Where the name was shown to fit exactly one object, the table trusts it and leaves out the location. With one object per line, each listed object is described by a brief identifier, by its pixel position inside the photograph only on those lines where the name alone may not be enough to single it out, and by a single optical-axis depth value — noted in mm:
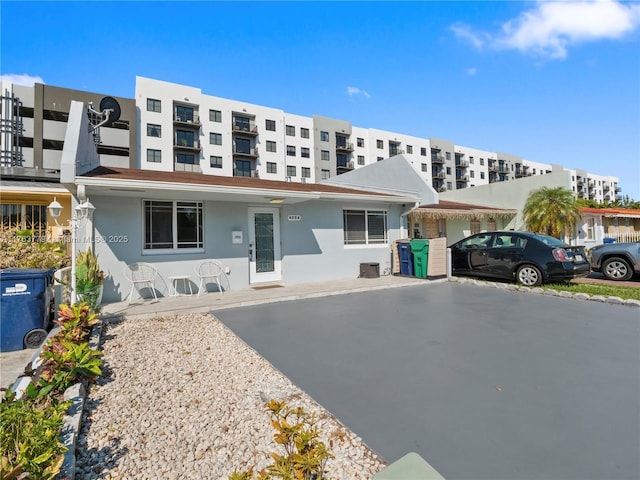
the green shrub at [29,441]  1703
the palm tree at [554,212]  16047
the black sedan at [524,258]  8625
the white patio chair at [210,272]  8516
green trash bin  10656
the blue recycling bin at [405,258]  11328
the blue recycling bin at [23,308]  4996
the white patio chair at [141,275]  7594
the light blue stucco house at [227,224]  7273
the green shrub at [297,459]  1604
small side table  8044
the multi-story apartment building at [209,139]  32250
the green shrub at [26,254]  7449
